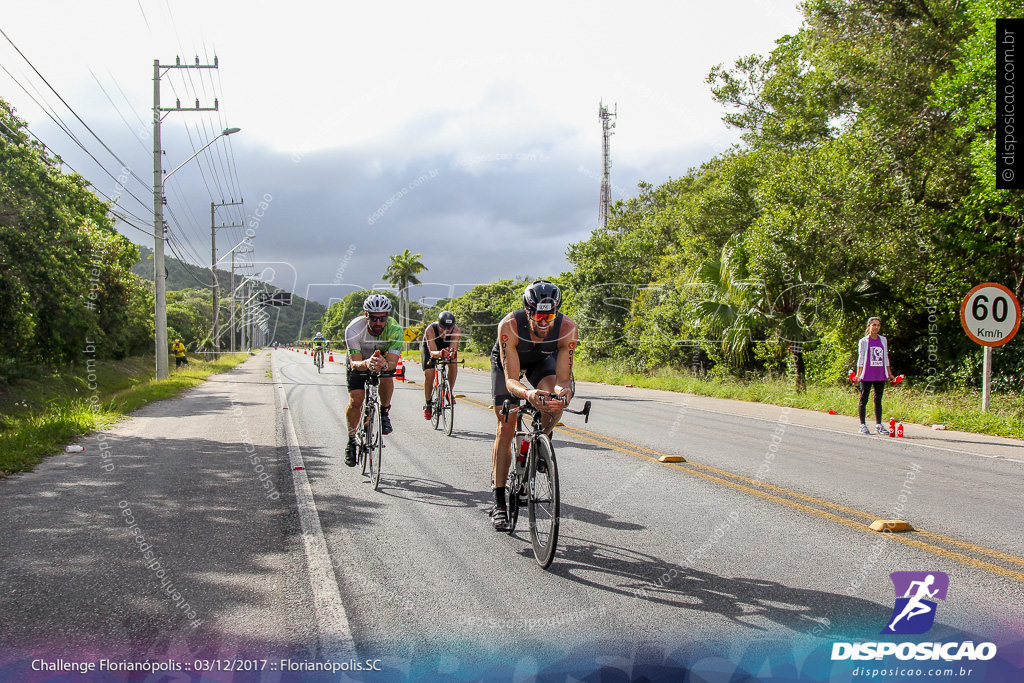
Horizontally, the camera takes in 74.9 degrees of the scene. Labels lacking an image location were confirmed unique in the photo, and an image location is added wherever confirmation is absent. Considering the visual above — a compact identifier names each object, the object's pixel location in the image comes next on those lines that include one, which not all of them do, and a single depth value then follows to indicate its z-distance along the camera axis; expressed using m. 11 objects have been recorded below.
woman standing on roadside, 11.29
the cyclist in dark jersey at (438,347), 11.64
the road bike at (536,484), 4.56
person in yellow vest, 33.29
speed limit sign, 11.20
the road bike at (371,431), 7.55
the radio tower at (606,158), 40.94
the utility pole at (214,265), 44.78
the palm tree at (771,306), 17.69
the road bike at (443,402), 11.37
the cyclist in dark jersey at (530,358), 4.98
